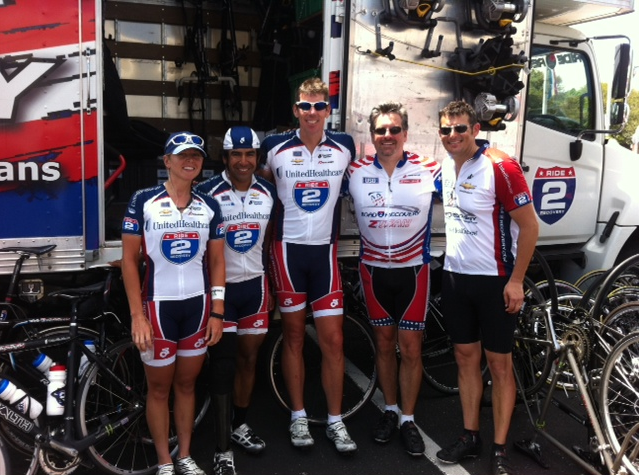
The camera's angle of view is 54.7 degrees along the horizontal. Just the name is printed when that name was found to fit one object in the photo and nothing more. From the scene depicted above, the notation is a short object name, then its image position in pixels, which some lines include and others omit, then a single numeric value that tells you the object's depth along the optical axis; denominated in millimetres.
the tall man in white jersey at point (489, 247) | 3000
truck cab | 2984
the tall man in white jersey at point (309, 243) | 3297
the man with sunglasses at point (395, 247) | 3330
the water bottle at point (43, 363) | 3010
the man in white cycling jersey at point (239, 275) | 3062
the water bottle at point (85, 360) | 3025
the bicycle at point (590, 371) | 3021
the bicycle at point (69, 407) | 2789
